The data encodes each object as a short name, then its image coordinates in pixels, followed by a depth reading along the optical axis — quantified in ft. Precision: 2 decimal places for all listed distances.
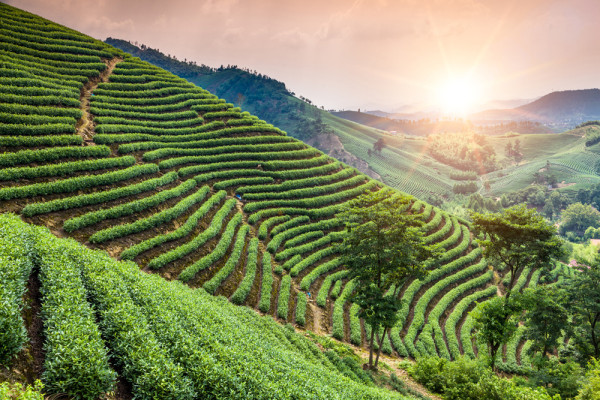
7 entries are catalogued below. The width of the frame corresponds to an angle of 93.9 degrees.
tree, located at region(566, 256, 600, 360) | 70.13
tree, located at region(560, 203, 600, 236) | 373.81
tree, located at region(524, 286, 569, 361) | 71.31
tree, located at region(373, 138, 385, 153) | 602.03
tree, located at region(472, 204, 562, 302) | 64.79
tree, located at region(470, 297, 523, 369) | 63.10
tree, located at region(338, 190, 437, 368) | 56.49
